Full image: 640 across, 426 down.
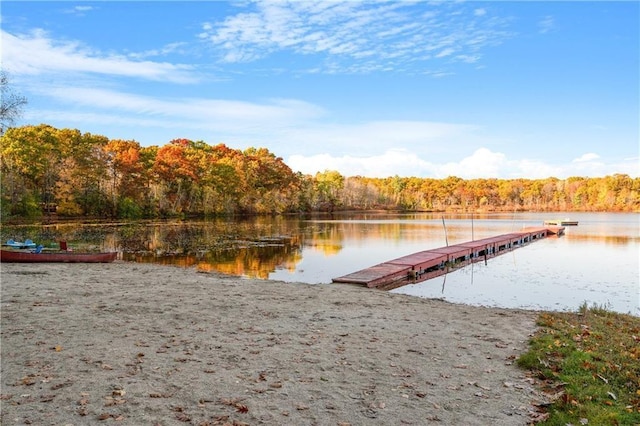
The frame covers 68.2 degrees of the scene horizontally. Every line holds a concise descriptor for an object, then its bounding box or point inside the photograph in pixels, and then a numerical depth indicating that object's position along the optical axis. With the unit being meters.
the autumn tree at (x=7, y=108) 25.25
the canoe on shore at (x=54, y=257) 17.11
